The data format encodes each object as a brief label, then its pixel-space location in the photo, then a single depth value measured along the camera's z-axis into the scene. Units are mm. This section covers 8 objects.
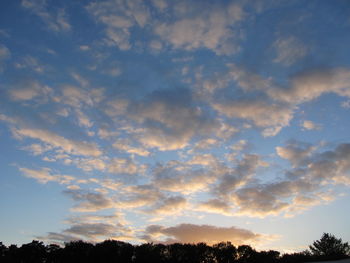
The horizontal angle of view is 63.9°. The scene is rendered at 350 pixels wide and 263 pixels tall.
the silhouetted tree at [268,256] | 127638
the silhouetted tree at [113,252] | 108312
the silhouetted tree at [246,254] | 129500
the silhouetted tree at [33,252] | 116188
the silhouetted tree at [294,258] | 105688
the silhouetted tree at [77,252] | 108381
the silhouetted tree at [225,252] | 127312
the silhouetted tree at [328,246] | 154512
